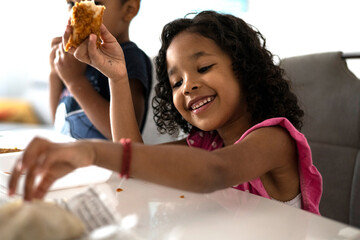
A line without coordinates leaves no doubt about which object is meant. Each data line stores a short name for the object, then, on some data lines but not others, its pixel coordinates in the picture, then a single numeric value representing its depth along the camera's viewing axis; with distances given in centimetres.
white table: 49
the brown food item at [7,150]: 83
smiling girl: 57
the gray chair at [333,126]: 102
